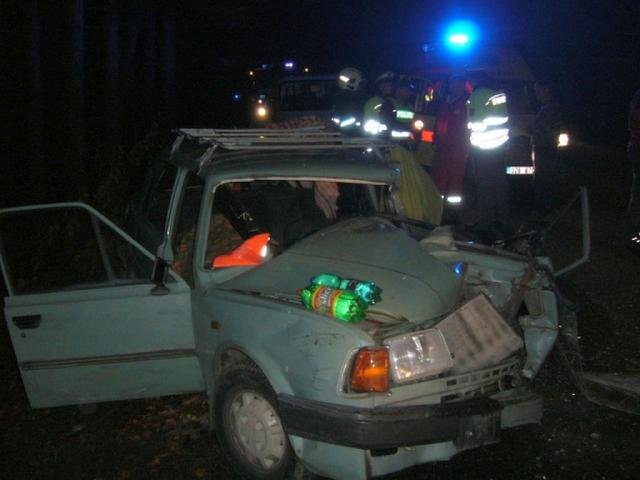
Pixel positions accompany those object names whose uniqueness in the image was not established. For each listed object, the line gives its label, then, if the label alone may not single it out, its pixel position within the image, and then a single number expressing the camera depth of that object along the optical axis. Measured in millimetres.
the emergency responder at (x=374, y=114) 9116
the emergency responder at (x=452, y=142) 7898
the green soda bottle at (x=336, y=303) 3338
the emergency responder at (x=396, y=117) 9117
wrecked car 3275
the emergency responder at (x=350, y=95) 9781
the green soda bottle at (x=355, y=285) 3477
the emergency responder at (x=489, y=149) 8234
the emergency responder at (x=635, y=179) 7195
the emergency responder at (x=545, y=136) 9973
